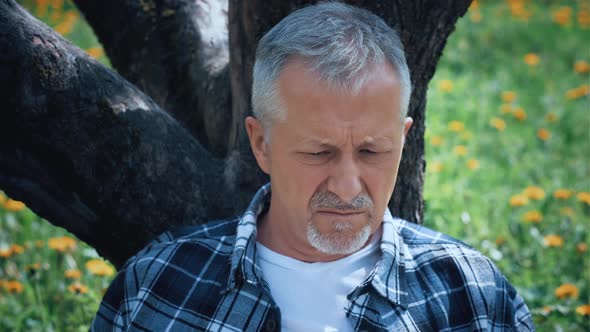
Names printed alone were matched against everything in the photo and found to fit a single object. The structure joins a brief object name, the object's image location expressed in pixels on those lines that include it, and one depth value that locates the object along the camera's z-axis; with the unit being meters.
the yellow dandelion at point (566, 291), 3.18
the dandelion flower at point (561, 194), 4.07
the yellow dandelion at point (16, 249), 3.41
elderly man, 2.00
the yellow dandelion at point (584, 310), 2.97
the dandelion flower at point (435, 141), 4.66
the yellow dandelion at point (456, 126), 4.96
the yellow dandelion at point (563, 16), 7.63
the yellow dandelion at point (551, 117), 5.36
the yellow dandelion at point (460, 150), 4.58
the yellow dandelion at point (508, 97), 5.46
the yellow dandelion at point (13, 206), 4.02
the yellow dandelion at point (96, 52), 6.04
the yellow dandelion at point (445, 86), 5.50
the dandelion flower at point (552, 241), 3.61
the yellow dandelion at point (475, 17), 7.93
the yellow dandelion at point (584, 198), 4.05
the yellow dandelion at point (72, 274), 3.32
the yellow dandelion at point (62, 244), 3.38
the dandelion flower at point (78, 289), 3.03
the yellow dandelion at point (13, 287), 3.21
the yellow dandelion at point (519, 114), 5.28
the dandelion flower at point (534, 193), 4.03
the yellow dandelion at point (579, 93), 5.57
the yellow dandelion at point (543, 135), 5.06
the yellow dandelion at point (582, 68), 6.22
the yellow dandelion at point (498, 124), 4.96
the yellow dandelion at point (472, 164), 4.45
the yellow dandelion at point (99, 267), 3.20
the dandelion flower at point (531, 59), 6.24
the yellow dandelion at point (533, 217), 3.82
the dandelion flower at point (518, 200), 3.91
